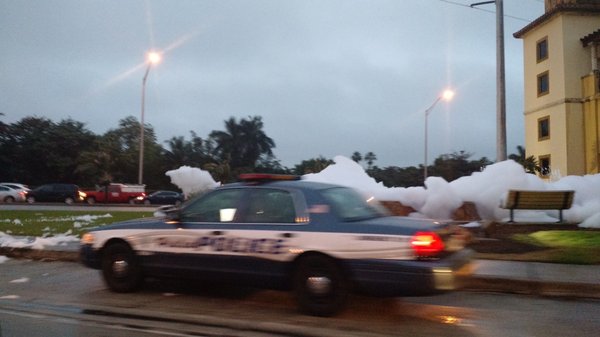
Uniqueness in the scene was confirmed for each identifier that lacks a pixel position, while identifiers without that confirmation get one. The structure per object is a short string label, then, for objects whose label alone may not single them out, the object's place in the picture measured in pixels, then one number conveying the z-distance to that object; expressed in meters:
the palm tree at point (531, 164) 32.03
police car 5.70
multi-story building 31.88
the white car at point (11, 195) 37.66
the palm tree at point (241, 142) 65.75
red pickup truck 38.88
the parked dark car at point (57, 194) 38.50
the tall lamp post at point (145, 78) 27.81
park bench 12.44
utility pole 15.70
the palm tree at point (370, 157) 57.88
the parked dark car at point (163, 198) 41.44
